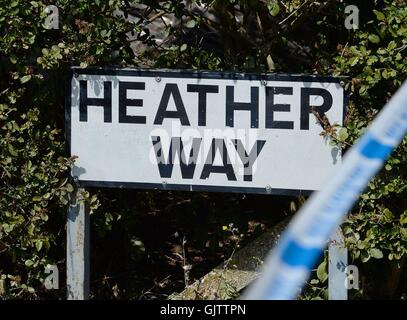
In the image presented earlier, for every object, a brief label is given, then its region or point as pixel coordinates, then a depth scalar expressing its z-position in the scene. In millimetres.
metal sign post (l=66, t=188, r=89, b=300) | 9234
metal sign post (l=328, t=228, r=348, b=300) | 8680
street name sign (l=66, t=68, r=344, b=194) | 8594
